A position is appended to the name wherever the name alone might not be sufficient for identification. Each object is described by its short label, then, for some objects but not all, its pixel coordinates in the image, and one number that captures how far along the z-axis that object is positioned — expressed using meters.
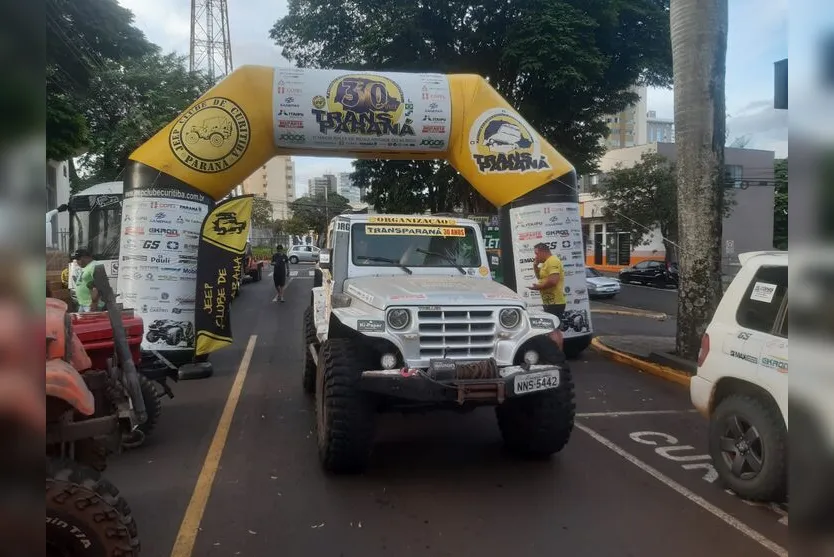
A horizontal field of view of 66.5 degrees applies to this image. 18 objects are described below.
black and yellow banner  8.77
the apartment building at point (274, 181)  118.72
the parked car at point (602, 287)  22.08
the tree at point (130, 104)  22.09
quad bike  2.79
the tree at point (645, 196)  28.83
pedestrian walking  19.06
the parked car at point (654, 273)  27.74
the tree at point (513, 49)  18.80
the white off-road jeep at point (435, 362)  4.75
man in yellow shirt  8.58
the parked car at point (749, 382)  4.18
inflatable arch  8.82
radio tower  45.84
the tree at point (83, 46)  9.56
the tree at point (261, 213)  65.62
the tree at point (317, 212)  72.49
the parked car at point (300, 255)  46.22
